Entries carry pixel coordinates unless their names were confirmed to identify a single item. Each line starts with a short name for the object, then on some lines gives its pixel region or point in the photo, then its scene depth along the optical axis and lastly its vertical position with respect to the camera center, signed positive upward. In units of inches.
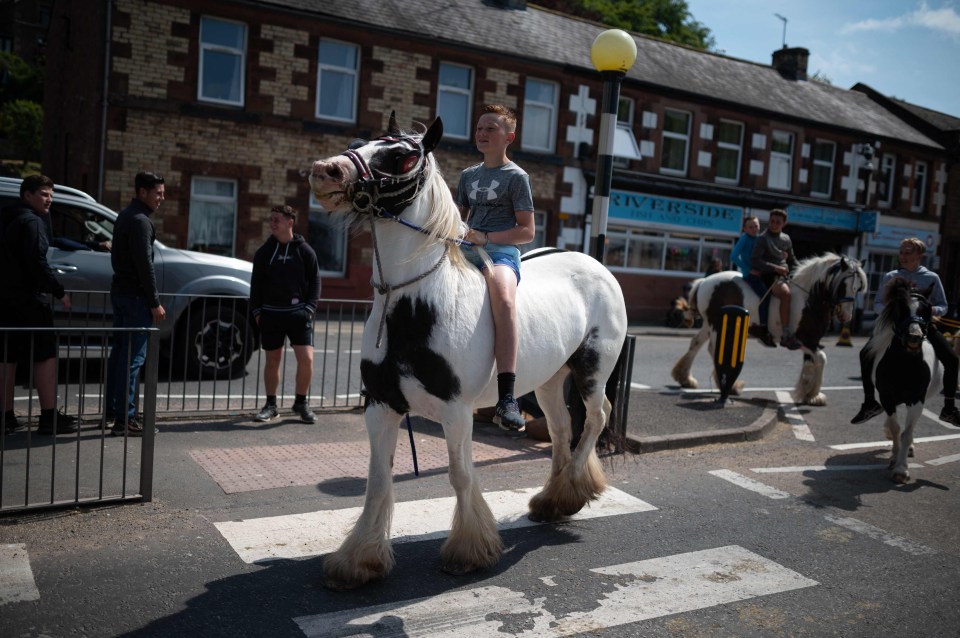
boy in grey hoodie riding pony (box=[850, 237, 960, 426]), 281.7 -7.4
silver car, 352.8 -25.3
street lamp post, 281.4 +63.1
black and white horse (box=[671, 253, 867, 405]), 406.3 -13.8
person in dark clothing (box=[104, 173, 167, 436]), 261.3 -20.2
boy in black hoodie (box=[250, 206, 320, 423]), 300.5 -25.8
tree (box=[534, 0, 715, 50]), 1587.1 +546.2
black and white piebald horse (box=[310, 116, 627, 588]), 151.6 -18.8
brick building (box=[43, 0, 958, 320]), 681.6 +145.6
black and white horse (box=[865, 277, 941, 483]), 265.7 -27.3
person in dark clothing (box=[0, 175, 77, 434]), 246.4 -25.1
